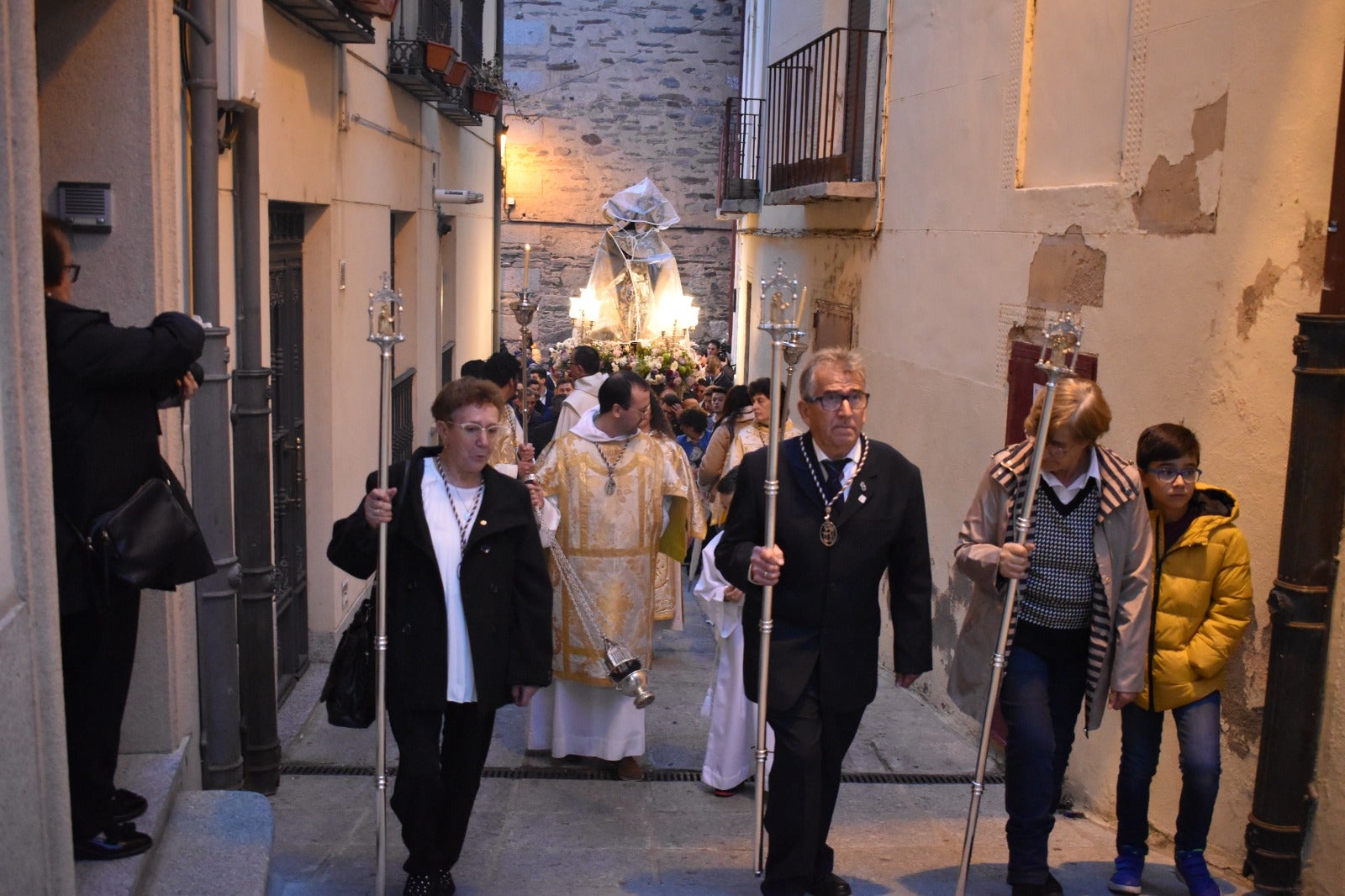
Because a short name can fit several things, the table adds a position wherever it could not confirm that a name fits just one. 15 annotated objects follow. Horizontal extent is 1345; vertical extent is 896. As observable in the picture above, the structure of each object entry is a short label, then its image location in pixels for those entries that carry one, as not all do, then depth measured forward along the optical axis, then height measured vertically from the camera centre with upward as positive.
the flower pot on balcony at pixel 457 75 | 10.54 +1.29
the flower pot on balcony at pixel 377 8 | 7.32 +1.22
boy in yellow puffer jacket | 4.23 -0.95
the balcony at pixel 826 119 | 10.08 +1.12
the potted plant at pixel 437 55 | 10.13 +1.35
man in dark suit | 4.17 -0.91
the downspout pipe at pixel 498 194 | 17.44 +0.70
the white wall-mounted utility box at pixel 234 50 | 4.99 +0.67
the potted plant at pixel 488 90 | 13.12 +1.47
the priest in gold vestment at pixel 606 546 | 6.14 -1.24
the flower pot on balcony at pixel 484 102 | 13.11 +1.35
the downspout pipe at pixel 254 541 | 5.41 -1.12
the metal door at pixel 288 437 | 6.91 -0.93
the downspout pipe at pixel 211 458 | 4.88 -0.73
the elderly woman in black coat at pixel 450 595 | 4.18 -1.00
